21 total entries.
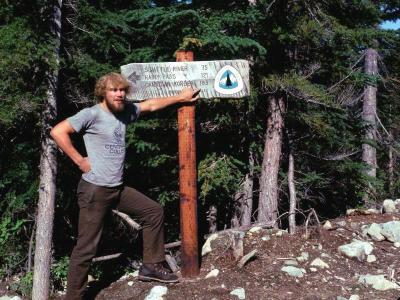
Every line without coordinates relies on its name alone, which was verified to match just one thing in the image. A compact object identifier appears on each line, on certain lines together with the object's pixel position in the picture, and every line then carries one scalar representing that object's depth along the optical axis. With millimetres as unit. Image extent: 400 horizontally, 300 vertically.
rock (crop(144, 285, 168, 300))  4443
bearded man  4107
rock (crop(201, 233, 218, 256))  5414
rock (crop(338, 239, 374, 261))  5441
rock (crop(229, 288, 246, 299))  4379
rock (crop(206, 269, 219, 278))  4824
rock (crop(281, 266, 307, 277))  4855
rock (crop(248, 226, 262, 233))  5953
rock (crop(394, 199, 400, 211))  8436
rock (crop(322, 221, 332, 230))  6258
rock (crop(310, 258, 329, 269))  5102
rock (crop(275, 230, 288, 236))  5895
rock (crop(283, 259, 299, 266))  5074
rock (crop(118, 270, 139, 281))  5254
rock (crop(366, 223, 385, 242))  6327
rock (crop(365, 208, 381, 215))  8102
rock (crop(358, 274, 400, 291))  4676
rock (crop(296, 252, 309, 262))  5225
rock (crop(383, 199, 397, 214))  8242
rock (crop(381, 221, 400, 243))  6241
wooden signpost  4684
